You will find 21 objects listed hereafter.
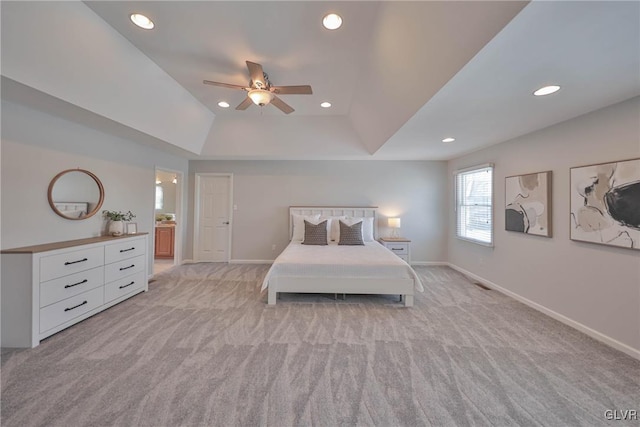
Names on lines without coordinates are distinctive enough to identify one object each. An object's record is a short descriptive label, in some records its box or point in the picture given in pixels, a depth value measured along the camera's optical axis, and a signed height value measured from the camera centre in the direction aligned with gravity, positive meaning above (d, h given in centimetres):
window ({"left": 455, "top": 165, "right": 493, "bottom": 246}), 399 +23
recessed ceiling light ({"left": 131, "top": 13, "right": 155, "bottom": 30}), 210 +177
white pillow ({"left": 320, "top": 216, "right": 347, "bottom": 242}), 484 -25
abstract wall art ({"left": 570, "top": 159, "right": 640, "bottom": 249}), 207 +14
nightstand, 475 -64
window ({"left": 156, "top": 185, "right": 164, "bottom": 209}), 677 +44
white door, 548 -8
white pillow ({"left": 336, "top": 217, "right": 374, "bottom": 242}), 491 -29
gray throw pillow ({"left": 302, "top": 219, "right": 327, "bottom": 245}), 445 -37
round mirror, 275 +24
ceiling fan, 243 +138
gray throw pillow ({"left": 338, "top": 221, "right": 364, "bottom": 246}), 445 -38
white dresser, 214 -76
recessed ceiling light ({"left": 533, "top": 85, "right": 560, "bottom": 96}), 192 +108
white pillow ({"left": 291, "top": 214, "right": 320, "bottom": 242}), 489 -22
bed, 312 -84
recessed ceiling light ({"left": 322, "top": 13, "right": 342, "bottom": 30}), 205 +174
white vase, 335 -22
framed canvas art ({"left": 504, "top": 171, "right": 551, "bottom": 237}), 289 +19
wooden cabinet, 589 -68
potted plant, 336 -13
